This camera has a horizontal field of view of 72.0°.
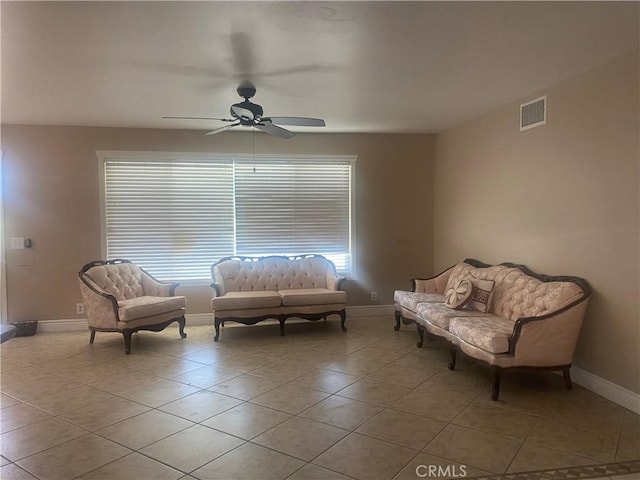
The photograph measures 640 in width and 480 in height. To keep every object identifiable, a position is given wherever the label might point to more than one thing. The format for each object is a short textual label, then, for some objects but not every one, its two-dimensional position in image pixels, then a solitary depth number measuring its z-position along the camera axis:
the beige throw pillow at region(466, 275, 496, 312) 4.53
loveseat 5.46
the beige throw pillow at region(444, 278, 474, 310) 4.61
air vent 4.36
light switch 5.81
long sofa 3.57
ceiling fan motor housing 3.99
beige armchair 5.02
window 6.16
